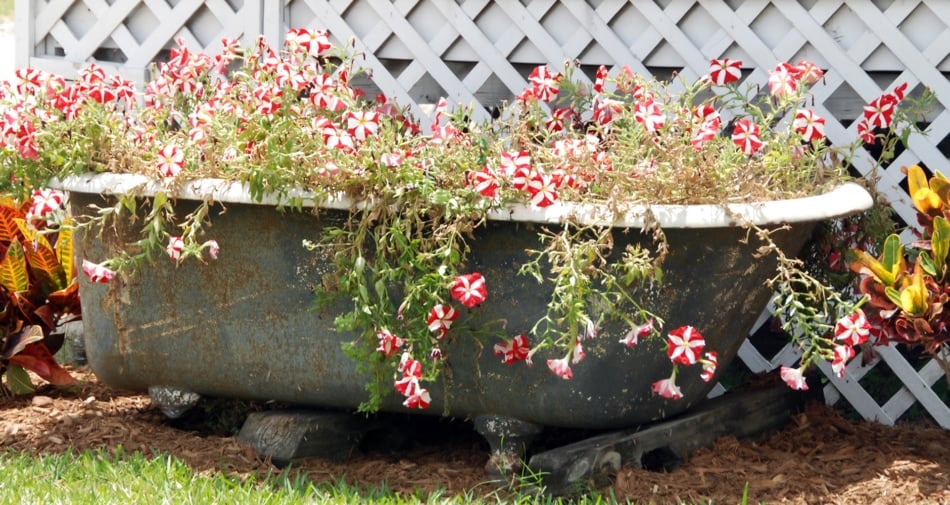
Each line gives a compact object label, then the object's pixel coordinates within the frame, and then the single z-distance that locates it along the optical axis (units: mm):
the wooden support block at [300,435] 5879
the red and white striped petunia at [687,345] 4816
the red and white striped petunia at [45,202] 5945
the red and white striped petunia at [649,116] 5125
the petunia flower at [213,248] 5395
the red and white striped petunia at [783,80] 5398
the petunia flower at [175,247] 5347
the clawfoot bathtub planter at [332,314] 5117
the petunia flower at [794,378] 4953
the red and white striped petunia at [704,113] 5393
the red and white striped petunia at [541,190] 4910
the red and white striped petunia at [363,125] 5141
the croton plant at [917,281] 5305
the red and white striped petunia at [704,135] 5141
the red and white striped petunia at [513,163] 4918
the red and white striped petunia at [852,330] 5004
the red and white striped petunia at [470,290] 4855
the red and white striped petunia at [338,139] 5070
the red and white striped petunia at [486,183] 4914
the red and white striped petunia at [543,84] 5770
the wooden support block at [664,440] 5340
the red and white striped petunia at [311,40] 5570
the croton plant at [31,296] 6855
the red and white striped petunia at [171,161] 5457
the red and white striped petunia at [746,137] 5094
